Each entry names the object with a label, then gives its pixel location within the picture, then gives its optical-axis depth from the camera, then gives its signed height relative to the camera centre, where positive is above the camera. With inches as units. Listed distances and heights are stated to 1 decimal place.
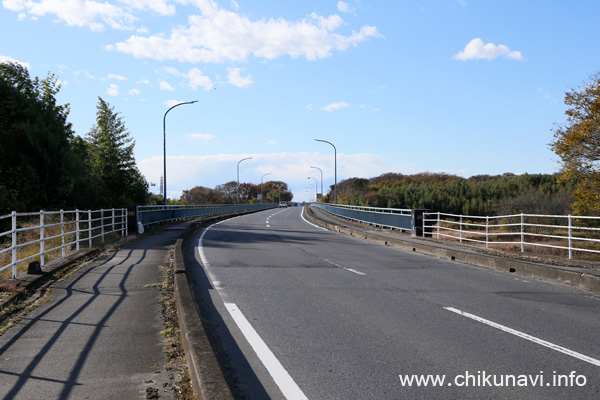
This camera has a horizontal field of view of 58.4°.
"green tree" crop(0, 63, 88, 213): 1162.6 +109.8
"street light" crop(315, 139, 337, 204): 2091.8 +199.0
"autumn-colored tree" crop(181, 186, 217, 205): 5659.5 +67.4
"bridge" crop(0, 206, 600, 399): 186.5 -63.1
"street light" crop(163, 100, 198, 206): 1403.7 +123.9
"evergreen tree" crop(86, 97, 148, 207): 1683.1 +122.6
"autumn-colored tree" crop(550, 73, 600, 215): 970.7 +101.5
